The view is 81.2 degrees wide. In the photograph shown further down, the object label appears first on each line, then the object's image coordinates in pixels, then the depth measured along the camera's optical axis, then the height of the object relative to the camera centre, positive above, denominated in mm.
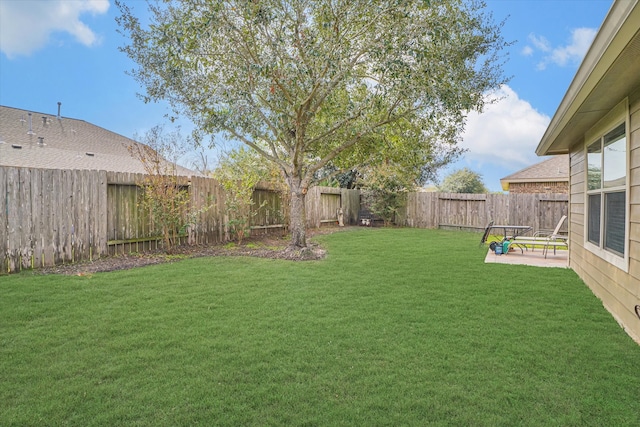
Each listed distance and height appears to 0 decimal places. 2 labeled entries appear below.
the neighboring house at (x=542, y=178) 16469 +1290
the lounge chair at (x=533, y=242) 7787 -766
